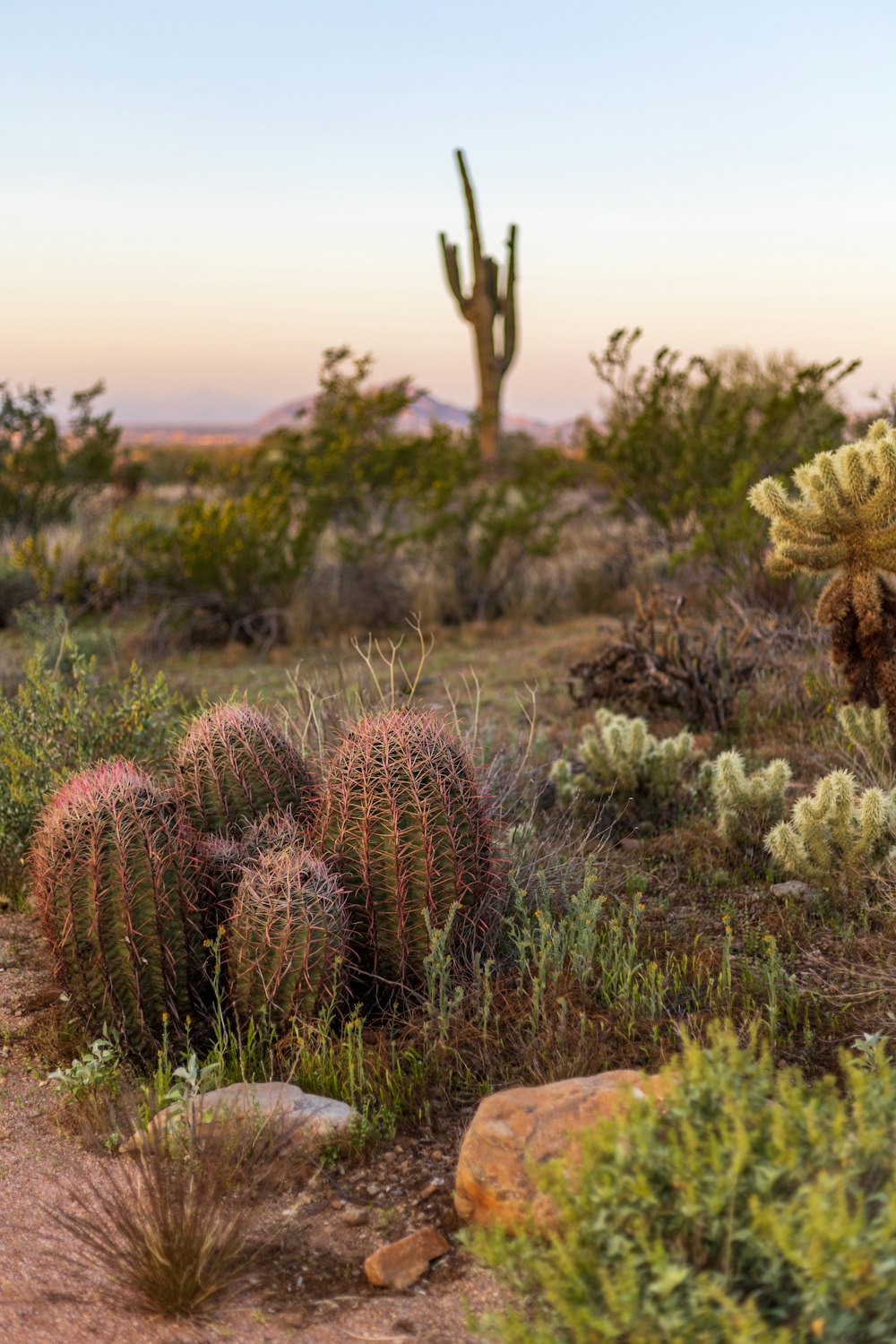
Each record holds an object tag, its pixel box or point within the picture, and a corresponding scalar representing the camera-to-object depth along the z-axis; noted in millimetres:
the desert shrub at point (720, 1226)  1862
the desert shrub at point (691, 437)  11594
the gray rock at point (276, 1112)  3057
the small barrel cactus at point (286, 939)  3416
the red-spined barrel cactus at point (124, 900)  3508
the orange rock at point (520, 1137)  2680
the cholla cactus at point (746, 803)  5184
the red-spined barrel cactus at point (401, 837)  3650
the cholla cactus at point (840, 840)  4523
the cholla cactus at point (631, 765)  5867
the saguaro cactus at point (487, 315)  25828
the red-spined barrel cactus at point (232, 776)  4105
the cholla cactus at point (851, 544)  5004
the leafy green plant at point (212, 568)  11180
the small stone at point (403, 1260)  2680
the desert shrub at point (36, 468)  15062
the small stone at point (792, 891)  4684
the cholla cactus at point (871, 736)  5676
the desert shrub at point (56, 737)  5016
